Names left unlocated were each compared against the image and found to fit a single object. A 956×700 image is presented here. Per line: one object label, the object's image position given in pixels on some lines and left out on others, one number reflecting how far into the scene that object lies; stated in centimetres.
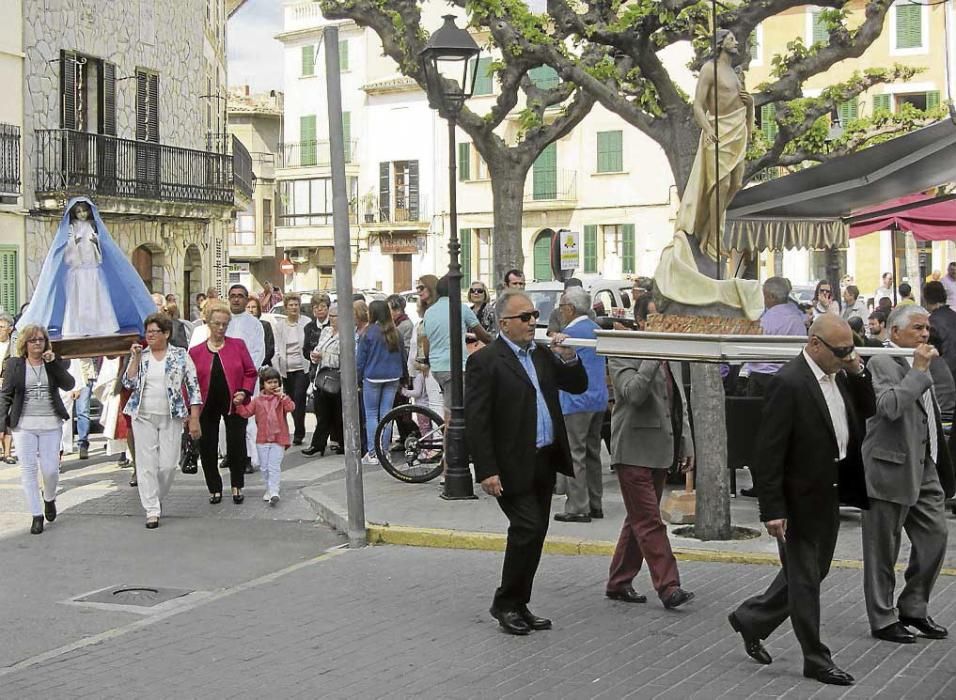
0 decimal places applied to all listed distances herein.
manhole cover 934
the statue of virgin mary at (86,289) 1526
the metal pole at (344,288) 1077
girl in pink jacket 1304
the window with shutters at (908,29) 4372
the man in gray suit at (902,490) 756
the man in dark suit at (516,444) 789
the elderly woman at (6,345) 1613
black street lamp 1266
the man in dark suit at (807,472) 673
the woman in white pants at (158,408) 1212
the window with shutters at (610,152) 4894
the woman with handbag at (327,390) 1565
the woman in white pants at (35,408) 1203
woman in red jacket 1296
